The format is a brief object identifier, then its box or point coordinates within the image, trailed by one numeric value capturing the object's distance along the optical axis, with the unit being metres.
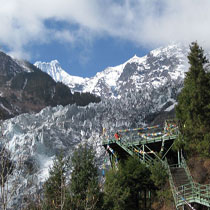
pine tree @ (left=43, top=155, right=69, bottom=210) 19.05
